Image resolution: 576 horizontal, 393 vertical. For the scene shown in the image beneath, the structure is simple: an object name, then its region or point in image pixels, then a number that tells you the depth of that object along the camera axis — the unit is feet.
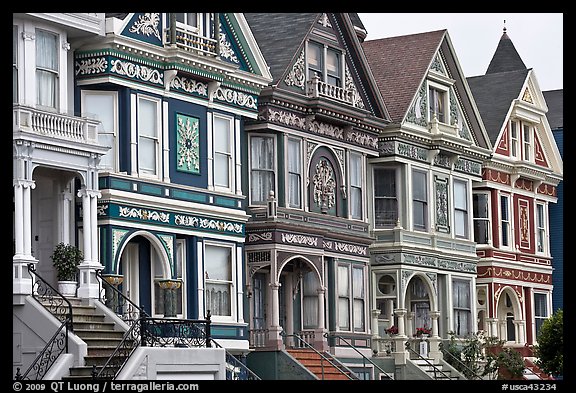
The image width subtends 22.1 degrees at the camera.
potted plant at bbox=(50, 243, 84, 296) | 103.09
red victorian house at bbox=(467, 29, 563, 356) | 169.99
